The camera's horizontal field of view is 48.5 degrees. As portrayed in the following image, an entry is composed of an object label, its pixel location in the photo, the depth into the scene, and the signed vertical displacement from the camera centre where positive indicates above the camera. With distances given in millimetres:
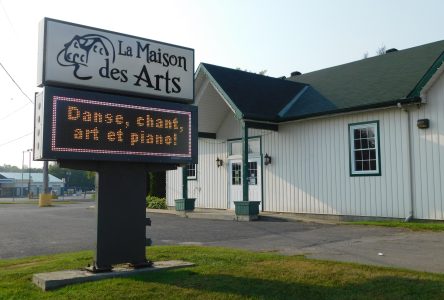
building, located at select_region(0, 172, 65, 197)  95375 +2309
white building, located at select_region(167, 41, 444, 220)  14492 +2019
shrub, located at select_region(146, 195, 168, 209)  24891 -396
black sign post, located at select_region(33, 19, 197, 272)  6719 +1114
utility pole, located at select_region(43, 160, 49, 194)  36762 +1182
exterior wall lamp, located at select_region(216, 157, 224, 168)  22062 +1477
